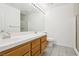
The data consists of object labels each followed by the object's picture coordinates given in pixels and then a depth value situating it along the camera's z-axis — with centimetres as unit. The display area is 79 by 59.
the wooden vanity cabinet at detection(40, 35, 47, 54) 249
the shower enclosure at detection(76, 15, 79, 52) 304
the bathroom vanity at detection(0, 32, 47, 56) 105
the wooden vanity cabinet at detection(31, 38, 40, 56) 180
